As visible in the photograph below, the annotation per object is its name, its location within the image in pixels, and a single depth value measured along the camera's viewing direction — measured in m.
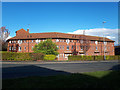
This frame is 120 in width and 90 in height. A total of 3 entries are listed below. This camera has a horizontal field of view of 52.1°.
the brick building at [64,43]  46.41
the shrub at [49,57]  33.24
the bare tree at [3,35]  52.53
